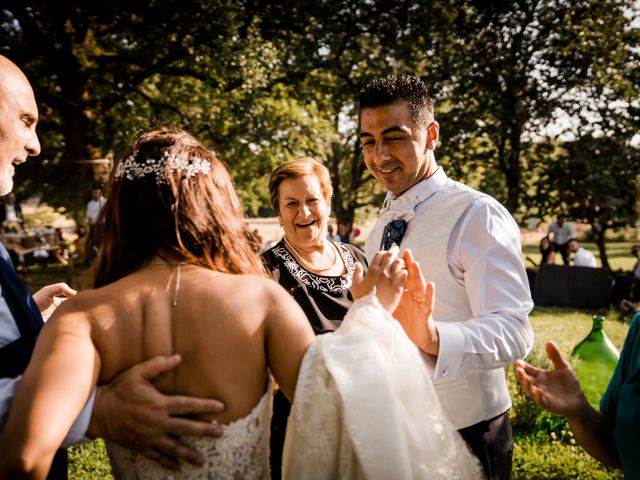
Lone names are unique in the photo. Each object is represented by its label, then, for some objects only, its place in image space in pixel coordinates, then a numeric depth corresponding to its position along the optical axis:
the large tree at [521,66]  12.88
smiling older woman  3.05
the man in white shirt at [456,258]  1.96
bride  1.50
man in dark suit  1.49
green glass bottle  4.32
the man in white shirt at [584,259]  11.71
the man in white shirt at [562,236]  14.90
